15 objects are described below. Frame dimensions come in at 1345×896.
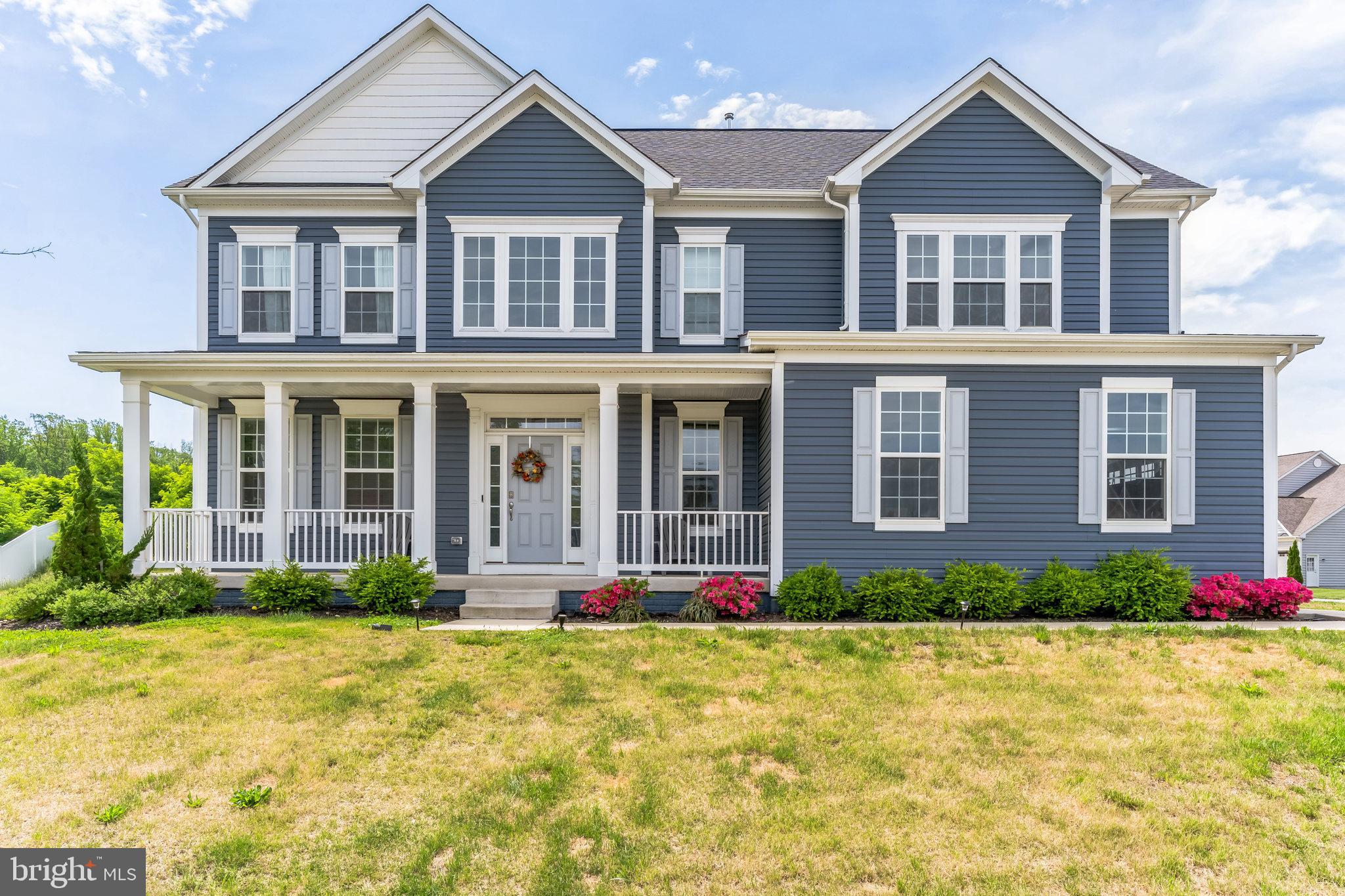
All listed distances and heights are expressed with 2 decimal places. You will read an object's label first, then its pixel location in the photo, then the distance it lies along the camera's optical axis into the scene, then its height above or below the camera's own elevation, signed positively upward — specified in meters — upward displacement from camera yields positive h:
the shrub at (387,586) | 9.64 -2.00
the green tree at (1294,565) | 21.83 -3.80
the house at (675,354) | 9.77 +1.18
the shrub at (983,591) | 9.20 -1.96
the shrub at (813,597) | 9.23 -2.03
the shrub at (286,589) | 9.79 -2.07
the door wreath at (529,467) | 11.78 -0.47
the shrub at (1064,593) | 9.23 -1.98
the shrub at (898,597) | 9.14 -2.02
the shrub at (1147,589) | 9.16 -1.90
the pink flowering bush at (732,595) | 9.36 -2.05
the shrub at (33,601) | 9.05 -2.10
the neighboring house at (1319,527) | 33.22 -4.06
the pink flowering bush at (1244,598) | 9.23 -2.03
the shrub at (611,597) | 9.47 -2.10
